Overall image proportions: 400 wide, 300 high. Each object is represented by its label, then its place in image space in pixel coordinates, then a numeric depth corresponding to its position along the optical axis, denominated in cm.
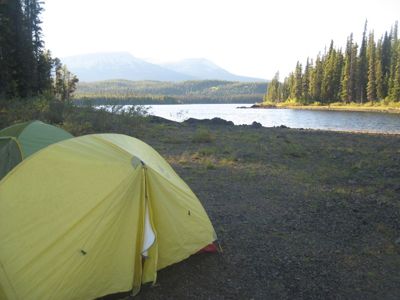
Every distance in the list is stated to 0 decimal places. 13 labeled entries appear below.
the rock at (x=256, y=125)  3167
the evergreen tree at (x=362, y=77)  7500
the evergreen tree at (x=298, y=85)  9706
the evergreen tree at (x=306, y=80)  9278
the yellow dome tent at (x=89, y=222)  423
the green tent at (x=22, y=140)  726
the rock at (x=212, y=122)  3278
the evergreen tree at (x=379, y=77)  6944
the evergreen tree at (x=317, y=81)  8544
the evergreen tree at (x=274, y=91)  11875
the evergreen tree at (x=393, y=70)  6669
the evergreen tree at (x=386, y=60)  7025
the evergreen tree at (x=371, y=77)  7169
